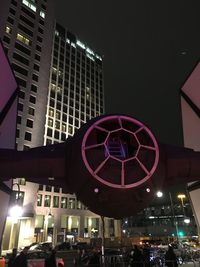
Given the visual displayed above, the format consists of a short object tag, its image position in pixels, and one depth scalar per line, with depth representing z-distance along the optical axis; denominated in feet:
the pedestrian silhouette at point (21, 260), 26.73
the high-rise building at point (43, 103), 167.39
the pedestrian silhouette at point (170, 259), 40.44
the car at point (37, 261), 42.57
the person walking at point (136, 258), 35.63
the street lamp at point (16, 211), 55.13
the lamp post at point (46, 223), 179.13
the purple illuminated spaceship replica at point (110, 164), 10.83
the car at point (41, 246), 90.58
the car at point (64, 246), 106.95
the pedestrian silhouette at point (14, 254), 33.90
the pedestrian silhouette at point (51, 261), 32.92
